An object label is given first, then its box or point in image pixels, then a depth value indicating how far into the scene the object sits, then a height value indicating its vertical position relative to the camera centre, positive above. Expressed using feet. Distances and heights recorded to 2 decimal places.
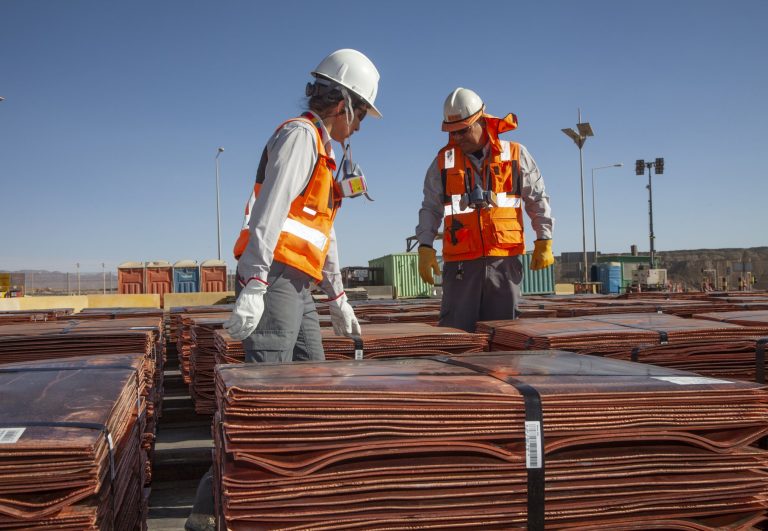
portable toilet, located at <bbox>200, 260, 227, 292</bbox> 98.68 +1.26
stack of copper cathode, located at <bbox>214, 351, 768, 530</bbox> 5.87 -1.64
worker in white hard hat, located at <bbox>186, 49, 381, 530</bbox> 9.38 +1.02
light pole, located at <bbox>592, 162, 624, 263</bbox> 125.95 +11.32
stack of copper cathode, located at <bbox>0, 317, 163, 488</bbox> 13.50 -1.22
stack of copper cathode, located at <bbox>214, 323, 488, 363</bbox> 12.35 -1.21
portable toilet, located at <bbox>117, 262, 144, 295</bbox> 97.09 +0.86
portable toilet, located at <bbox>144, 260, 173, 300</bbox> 97.50 +1.08
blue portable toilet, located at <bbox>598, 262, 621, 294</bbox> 110.42 -0.11
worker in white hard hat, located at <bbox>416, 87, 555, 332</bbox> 16.60 +1.80
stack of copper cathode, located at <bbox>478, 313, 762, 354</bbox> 11.53 -1.02
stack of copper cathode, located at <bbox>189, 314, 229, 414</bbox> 15.48 -1.93
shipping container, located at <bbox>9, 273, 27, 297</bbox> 116.51 +1.20
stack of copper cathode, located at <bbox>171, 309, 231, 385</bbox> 20.92 -1.88
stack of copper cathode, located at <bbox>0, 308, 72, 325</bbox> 23.11 -1.03
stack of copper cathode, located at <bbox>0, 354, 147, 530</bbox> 5.85 -1.56
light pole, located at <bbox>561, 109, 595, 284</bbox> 115.63 +25.09
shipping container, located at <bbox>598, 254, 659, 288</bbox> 113.90 +1.60
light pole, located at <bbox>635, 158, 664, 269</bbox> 116.37 +20.12
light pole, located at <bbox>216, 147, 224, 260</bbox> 110.63 +12.48
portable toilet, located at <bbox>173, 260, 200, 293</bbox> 97.91 +1.01
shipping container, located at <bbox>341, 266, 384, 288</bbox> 108.37 +0.95
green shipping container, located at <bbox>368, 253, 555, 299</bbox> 102.63 +0.72
